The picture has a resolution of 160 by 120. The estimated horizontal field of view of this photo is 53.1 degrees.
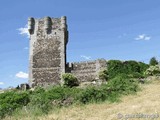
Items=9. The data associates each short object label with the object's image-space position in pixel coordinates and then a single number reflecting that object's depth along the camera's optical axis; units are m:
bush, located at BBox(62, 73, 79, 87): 19.83
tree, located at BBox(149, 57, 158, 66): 22.22
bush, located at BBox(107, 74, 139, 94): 11.46
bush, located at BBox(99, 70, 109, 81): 20.91
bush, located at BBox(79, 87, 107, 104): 9.71
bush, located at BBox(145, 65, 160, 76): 19.55
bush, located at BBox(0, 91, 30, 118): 8.73
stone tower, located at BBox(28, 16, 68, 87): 22.60
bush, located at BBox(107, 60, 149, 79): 21.41
